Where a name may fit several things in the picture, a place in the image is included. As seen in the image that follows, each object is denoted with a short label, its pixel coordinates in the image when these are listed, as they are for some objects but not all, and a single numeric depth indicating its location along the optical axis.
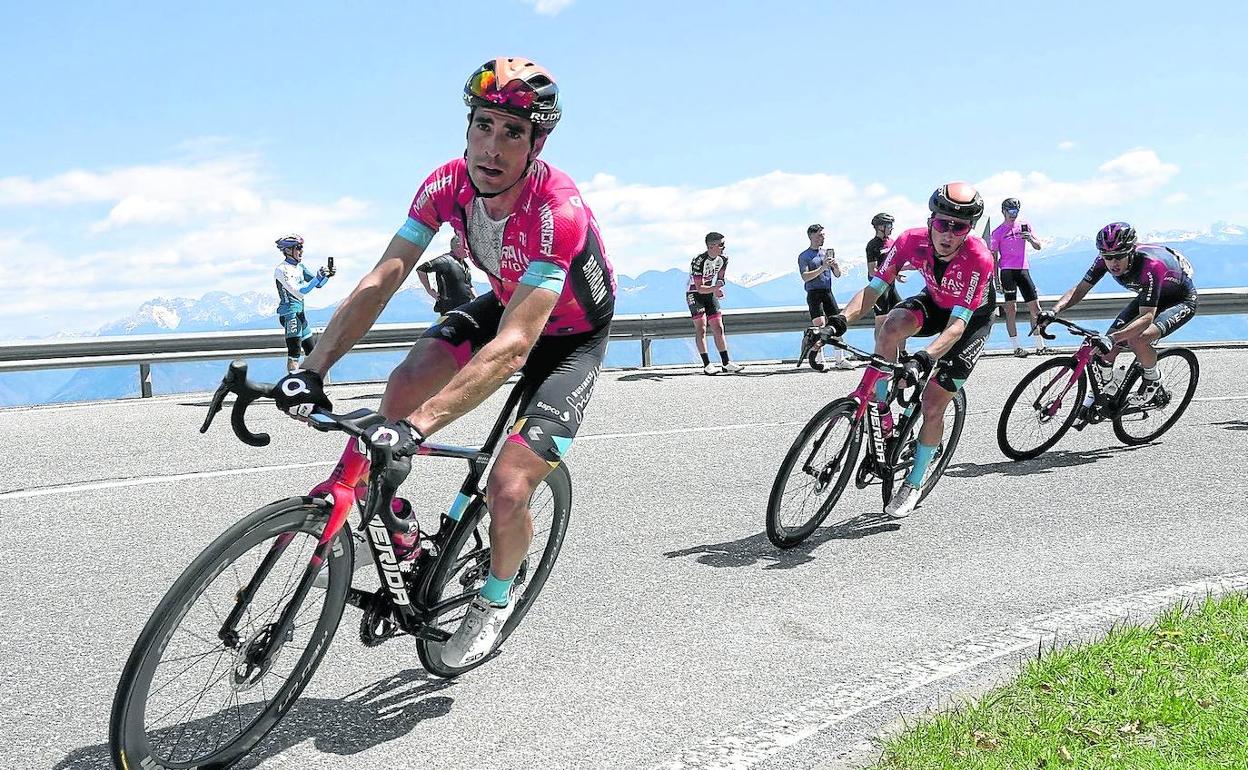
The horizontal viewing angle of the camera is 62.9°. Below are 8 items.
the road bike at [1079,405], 8.80
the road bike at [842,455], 5.95
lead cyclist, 3.59
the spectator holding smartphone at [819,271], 15.68
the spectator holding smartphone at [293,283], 13.38
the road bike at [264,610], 2.84
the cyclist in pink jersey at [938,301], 6.65
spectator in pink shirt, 16.70
